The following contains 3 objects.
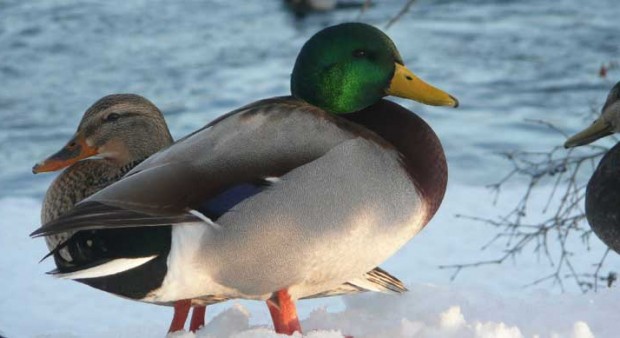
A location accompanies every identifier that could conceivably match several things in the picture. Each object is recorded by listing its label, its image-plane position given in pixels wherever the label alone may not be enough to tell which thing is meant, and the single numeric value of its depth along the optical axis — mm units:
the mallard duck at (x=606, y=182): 7809
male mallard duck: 5977
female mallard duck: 7020
